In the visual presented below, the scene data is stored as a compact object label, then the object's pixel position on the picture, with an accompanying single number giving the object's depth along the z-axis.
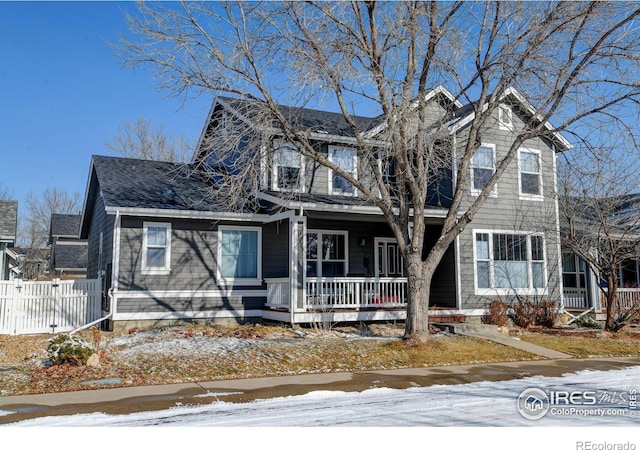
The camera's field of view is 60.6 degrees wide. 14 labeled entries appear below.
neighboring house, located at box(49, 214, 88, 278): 39.44
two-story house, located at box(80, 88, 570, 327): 15.01
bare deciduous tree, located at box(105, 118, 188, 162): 41.38
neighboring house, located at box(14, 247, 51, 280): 47.64
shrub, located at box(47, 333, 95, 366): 9.62
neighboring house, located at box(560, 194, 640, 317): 16.58
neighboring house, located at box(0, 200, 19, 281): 18.62
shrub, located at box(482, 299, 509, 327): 16.61
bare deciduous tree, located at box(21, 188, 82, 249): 55.72
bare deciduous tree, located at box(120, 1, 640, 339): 12.04
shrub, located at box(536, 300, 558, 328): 17.41
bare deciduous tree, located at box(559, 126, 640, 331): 16.19
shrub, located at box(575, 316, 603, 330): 17.53
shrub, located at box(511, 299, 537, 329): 17.08
